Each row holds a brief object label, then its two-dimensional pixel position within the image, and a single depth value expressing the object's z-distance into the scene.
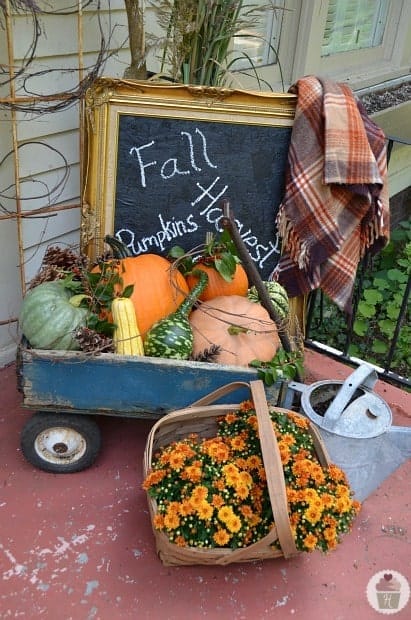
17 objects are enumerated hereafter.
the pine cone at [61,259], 2.10
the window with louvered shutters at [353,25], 4.40
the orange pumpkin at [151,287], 2.00
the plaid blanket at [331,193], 2.14
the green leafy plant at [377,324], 4.03
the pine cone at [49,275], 2.03
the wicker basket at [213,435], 1.47
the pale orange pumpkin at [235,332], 1.97
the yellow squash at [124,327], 1.86
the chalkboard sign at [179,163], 2.14
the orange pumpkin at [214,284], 2.18
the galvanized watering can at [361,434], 1.87
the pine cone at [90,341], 1.78
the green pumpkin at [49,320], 1.81
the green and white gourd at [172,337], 1.89
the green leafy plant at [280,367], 1.85
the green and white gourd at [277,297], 2.23
